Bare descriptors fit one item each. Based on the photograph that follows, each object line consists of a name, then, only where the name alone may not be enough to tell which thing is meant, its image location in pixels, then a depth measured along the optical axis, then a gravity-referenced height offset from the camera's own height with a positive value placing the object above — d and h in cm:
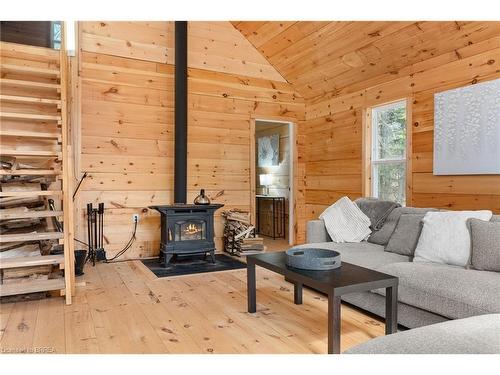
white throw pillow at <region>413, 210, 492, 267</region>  271 -46
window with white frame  450 +33
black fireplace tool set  456 -71
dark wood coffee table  204 -62
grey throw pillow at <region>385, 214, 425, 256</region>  316 -50
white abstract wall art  338 +47
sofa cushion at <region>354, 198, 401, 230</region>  379 -33
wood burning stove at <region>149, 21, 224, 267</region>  439 -41
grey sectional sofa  213 -69
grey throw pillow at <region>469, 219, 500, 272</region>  247 -46
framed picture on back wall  685 +52
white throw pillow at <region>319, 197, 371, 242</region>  378 -46
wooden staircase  318 +39
